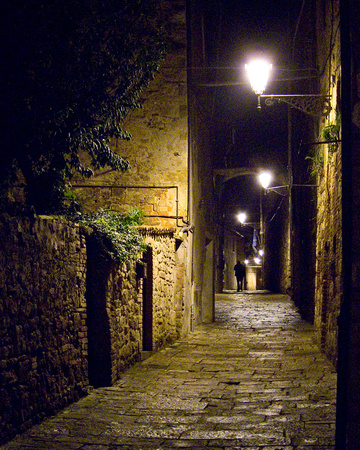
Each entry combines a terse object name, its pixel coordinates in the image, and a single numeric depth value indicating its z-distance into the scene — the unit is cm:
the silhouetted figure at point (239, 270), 2737
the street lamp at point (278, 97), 891
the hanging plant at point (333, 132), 814
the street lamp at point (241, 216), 2878
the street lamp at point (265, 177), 1568
